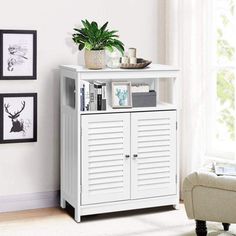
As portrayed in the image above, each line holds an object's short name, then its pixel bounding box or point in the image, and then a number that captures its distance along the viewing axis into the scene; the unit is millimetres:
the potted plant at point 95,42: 4512
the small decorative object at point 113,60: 4738
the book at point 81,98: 4384
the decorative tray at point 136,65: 4566
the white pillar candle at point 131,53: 4781
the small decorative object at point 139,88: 4652
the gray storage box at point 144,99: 4617
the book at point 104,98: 4477
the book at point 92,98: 4457
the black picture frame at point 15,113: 4648
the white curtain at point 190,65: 4898
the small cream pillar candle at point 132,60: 4719
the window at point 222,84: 4988
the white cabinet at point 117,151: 4430
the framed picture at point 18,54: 4617
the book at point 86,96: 4414
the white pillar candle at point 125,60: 4698
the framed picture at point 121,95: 4562
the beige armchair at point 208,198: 3842
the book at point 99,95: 4457
